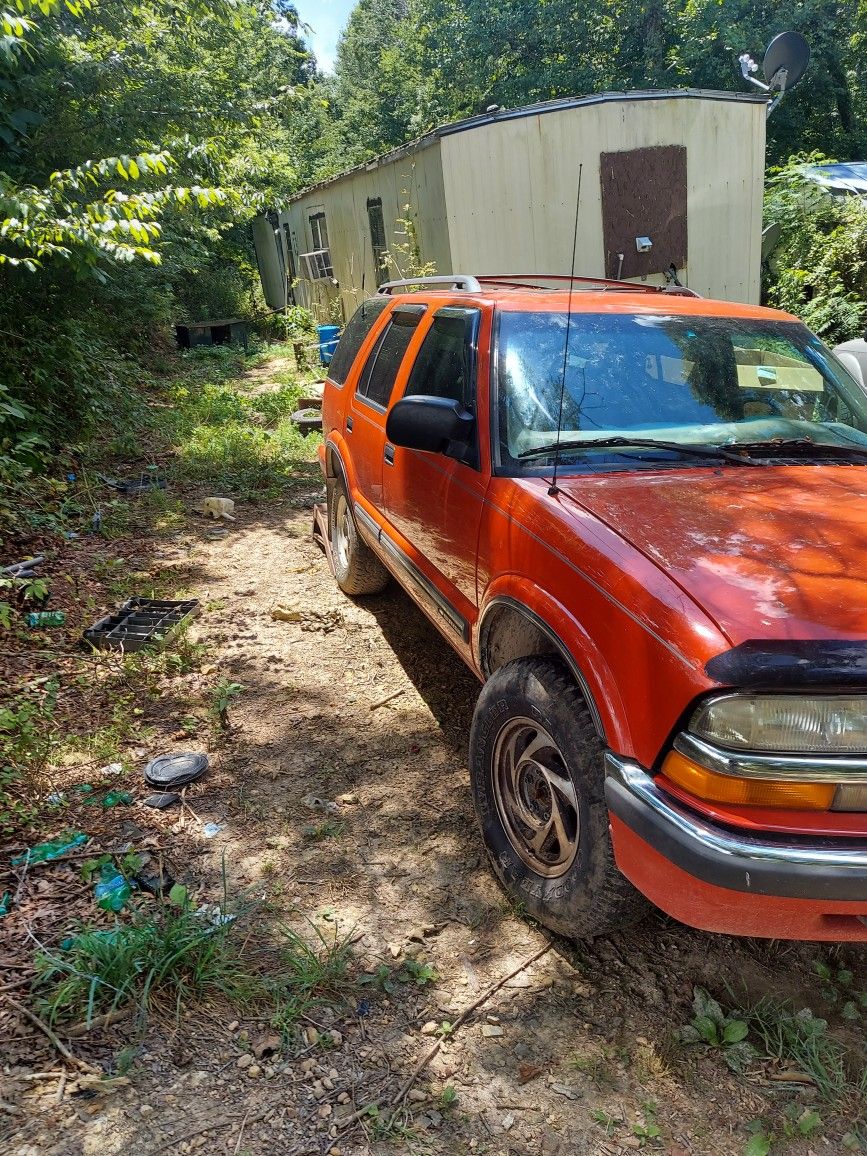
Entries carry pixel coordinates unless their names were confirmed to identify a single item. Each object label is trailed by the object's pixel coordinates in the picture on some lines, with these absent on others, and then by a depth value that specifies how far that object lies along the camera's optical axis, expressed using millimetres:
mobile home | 9531
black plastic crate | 4762
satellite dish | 10211
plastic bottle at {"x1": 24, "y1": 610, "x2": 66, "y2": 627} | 4941
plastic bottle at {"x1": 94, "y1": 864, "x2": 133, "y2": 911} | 2742
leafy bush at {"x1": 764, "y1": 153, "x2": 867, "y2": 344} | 11203
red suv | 1825
